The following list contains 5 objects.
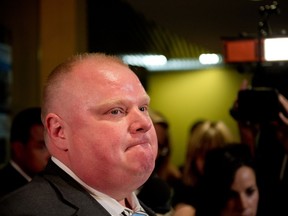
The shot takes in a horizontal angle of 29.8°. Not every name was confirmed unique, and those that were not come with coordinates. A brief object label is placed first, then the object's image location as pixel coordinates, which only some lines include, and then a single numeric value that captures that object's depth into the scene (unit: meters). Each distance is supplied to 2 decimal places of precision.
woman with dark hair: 1.83
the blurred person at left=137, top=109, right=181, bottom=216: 1.83
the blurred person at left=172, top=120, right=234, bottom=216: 2.49
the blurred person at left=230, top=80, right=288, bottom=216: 1.69
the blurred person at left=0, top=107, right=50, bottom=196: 2.16
